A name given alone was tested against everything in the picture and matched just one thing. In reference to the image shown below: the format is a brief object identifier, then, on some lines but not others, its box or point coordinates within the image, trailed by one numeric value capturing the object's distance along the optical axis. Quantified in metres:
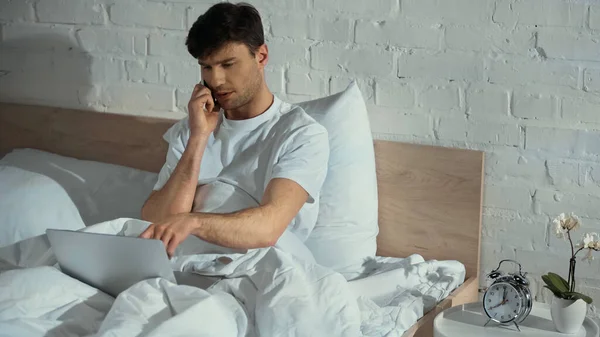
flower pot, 2.12
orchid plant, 2.14
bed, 2.66
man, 2.46
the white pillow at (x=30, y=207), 2.67
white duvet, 1.87
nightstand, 2.14
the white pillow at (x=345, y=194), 2.62
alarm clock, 2.16
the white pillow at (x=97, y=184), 2.89
